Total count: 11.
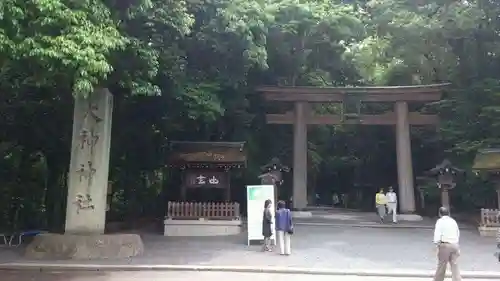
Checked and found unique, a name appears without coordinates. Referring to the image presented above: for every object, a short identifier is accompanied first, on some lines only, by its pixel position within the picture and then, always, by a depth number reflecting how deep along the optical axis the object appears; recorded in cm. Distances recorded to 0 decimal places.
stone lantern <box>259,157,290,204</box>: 1886
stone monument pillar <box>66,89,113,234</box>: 1343
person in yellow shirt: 2205
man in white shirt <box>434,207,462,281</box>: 904
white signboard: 1539
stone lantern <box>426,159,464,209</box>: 2100
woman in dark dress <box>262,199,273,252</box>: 1448
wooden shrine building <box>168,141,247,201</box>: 1981
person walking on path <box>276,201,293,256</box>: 1377
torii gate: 2384
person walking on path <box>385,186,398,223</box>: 2192
